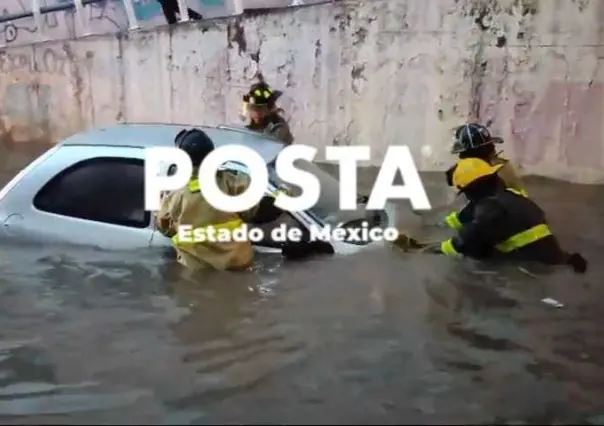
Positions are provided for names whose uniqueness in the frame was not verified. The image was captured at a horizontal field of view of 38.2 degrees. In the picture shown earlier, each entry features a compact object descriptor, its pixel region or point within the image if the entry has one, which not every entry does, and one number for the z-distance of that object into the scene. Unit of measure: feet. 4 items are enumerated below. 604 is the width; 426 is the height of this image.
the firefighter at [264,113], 26.84
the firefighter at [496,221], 17.97
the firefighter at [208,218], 17.22
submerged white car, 18.31
